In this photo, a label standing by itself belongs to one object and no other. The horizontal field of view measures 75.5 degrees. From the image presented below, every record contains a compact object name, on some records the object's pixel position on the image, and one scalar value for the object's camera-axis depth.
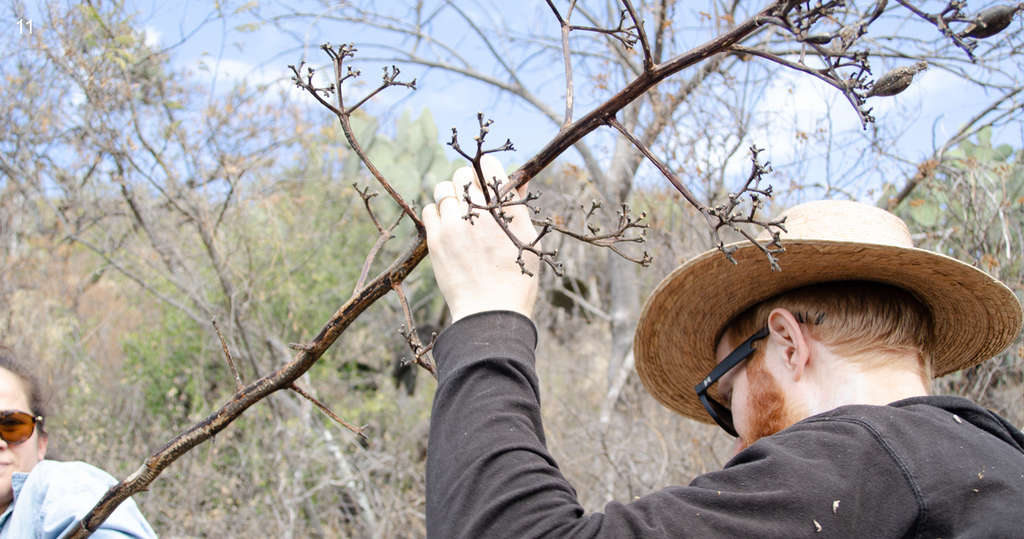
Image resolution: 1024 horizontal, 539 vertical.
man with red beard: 0.98
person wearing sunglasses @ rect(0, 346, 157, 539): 1.86
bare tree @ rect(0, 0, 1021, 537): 1.04
